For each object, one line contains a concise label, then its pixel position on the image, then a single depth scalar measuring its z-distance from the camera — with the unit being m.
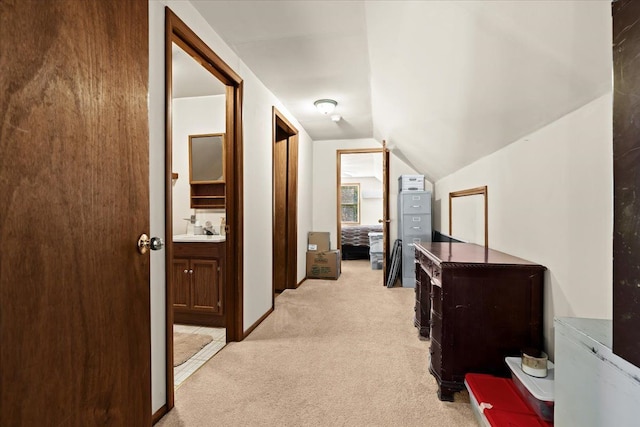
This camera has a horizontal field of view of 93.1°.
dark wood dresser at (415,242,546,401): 1.67
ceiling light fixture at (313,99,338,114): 3.53
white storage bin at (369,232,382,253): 5.71
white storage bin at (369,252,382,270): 5.62
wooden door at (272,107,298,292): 4.16
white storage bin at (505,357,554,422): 1.30
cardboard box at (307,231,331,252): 4.93
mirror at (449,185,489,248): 2.58
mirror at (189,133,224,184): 3.35
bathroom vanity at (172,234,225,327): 2.75
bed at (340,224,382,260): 6.85
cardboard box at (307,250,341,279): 4.76
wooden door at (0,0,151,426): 0.74
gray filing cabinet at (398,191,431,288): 4.29
